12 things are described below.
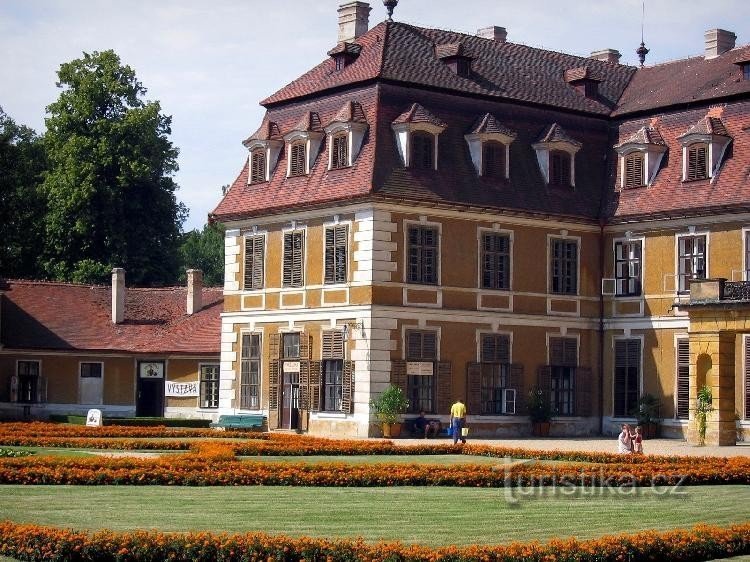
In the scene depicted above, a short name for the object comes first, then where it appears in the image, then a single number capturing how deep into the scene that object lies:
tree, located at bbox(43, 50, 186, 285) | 73.38
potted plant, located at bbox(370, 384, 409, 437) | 47.06
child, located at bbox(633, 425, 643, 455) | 38.47
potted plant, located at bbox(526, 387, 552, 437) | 50.91
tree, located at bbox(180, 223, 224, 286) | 114.19
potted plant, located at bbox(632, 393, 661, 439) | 49.97
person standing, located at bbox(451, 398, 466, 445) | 43.41
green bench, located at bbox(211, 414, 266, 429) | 51.31
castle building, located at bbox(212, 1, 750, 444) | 48.50
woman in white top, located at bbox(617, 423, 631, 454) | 38.12
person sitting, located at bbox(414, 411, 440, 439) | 47.59
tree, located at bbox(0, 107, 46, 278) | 63.97
